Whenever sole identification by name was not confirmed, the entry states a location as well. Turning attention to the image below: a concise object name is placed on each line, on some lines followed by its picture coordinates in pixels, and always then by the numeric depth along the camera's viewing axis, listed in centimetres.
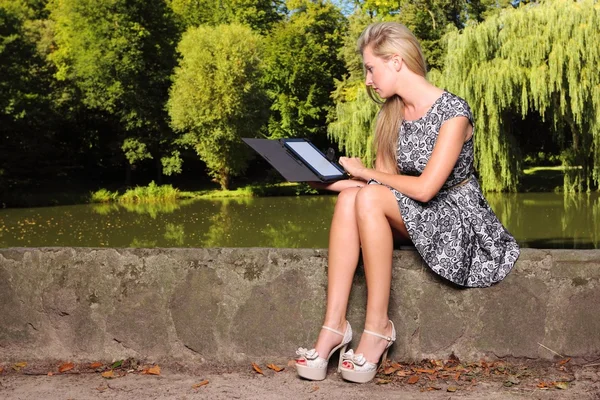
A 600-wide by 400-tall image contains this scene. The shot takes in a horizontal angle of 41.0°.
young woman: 296
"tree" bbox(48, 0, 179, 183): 3196
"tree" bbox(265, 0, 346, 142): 3597
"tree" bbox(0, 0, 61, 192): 2772
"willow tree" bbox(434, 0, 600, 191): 1756
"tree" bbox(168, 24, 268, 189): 3150
